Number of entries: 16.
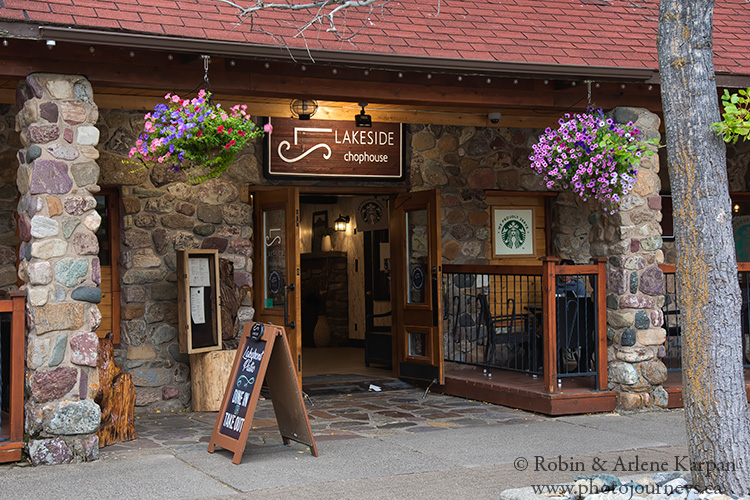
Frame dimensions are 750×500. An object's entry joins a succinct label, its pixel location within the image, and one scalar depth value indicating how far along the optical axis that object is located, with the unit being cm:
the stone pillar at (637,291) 724
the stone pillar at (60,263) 555
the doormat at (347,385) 849
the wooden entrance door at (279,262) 789
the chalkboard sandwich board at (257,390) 559
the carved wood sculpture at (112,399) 603
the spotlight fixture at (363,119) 808
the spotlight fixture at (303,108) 791
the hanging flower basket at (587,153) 650
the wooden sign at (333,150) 811
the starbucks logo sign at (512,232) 920
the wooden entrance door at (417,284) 824
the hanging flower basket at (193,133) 553
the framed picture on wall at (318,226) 1308
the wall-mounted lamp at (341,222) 1259
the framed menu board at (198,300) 746
